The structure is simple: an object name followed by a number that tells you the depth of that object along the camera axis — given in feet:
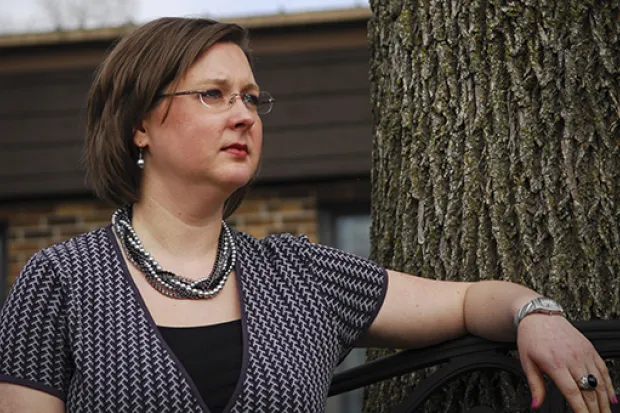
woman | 6.88
